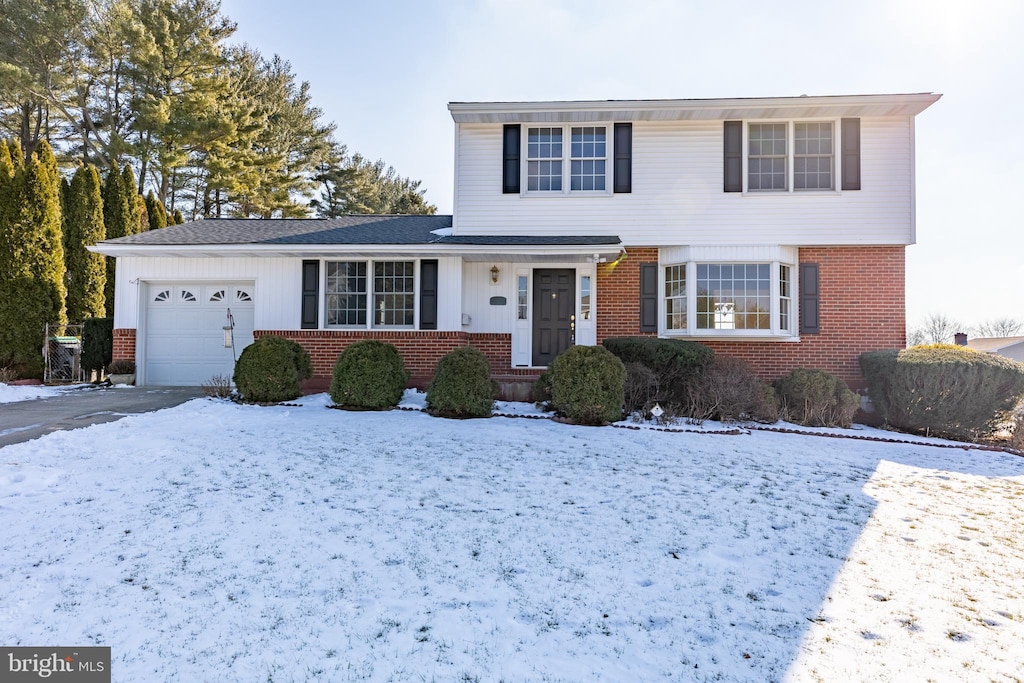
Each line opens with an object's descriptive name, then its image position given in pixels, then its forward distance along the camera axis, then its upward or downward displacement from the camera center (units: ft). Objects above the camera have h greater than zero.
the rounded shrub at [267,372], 29.71 -1.32
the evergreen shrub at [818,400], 29.58 -2.54
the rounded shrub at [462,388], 26.55 -1.83
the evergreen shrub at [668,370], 29.30 -0.93
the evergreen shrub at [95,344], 41.60 +0.17
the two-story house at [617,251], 34.76 +6.34
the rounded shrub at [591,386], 26.08 -1.66
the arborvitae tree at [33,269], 41.29 +6.02
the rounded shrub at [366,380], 28.32 -1.60
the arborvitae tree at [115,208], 57.21 +14.62
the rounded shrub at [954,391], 27.71 -1.83
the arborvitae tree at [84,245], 49.80 +9.27
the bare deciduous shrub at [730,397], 28.66 -2.32
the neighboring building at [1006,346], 107.63 +2.15
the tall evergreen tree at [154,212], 63.52 +15.78
